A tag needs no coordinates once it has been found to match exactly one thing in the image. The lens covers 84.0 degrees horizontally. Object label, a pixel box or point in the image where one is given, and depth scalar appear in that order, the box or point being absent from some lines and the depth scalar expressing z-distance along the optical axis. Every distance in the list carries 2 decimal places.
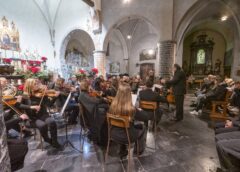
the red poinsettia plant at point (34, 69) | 3.83
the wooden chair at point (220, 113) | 4.03
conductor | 4.01
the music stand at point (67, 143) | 2.82
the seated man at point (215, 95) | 4.06
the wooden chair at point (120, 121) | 1.90
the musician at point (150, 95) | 3.14
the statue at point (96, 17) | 7.82
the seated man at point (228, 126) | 2.23
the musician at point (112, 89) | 4.04
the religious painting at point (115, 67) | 14.23
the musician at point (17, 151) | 1.25
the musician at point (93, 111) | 2.57
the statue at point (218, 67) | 12.27
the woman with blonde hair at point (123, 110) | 2.05
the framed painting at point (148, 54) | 13.08
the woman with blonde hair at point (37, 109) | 2.54
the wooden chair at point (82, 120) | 2.64
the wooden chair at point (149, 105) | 2.80
